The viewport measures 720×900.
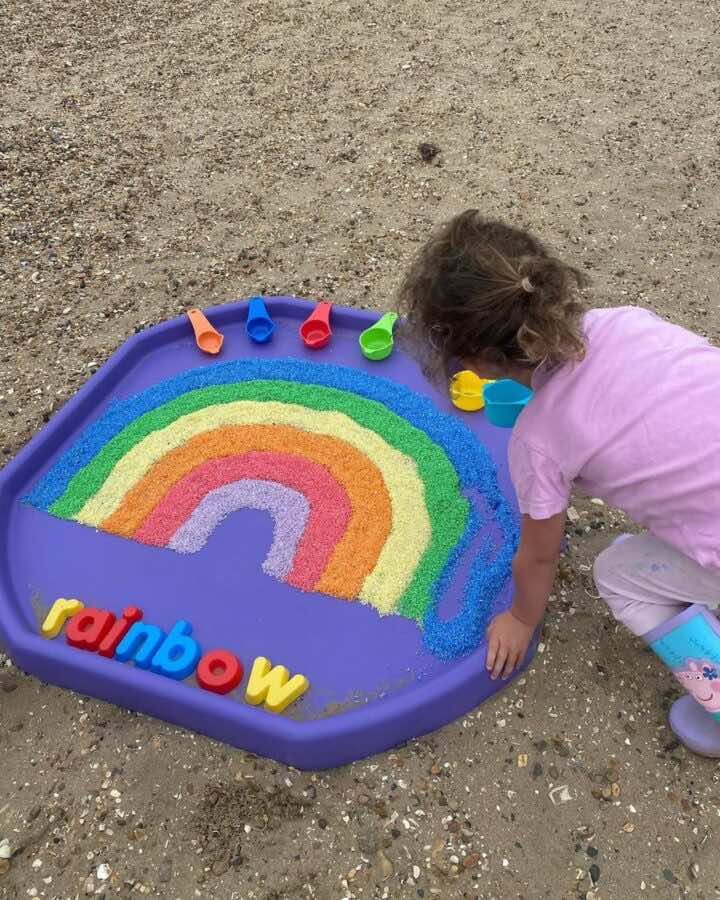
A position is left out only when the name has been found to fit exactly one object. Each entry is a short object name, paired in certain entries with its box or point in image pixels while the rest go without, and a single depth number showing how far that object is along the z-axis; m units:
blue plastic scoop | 2.59
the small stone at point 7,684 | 1.86
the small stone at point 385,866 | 1.55
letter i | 1.80
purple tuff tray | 1.67
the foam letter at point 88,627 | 1.81
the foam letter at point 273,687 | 1.70
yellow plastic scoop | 2.29
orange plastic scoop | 2.58
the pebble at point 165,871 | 1.55
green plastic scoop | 2.50
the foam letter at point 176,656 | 1.77
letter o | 1.73
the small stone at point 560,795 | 1.63
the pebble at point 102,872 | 1.56
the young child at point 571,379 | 1.25
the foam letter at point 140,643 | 1.78
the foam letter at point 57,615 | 1.86
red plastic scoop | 2.56
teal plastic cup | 1.97
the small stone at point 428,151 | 3.54
